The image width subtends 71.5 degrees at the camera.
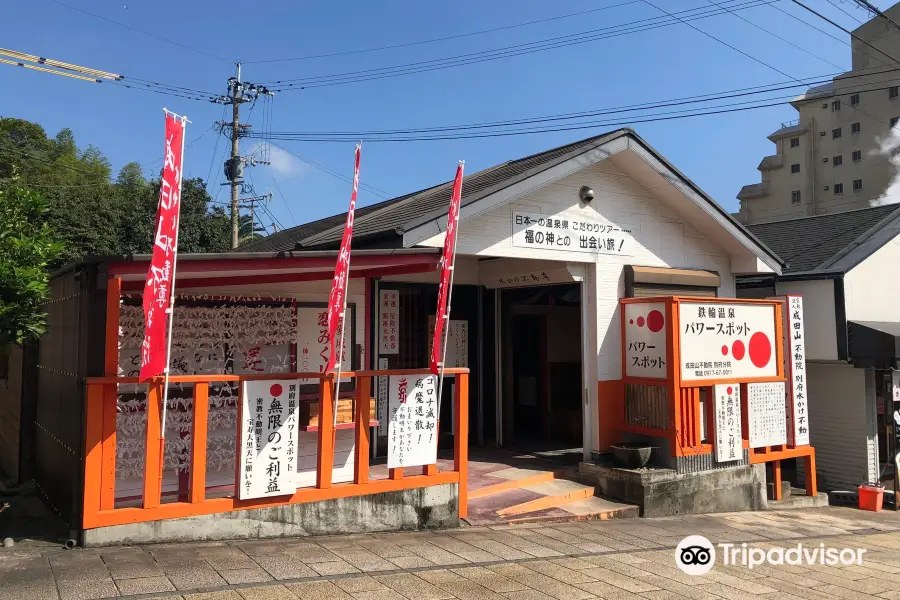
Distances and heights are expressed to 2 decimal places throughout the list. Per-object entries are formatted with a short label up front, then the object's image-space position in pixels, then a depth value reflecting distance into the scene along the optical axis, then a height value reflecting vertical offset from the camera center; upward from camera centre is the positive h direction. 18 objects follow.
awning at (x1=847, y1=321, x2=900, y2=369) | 11.46 +0.13
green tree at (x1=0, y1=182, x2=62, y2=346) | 5.99 +0.88
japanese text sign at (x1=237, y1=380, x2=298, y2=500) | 6.18 -0.88
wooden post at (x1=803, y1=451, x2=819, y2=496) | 11.25 -2.20
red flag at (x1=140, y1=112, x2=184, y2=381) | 5.24 +0.82
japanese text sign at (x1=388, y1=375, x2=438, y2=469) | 7.11 -0.80
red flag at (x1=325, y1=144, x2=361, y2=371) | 6.24 +0.66
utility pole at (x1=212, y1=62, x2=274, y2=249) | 28.33 +10.57
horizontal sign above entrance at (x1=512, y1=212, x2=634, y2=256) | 9.53 +1.86
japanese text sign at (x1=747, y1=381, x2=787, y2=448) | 10.26 -1.05
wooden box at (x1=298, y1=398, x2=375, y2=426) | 7.64 -0.75
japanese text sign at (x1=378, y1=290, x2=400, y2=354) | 9.95 +0.47
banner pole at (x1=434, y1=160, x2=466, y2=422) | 7.28 +0.26
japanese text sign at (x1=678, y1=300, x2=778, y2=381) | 9.52 +0.17
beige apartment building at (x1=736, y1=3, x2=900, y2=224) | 45.44 +16.26
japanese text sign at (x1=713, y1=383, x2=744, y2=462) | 9.73 -1.11
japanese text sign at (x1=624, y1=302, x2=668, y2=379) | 9.57 +0.18
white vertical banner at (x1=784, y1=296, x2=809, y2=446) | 10.97 -0.38
